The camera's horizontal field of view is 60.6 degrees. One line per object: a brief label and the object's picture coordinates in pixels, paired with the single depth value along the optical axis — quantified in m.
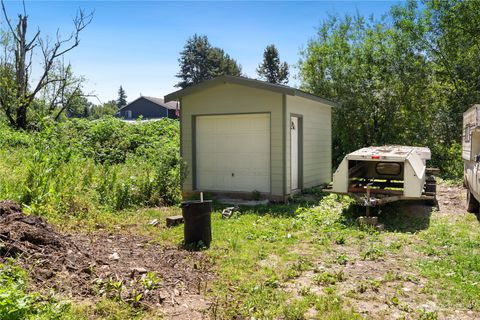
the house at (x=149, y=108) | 47.69
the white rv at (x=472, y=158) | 7.12
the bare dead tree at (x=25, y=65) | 20.00
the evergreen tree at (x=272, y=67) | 52.19
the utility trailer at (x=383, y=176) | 7.28
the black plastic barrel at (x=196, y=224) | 5.95
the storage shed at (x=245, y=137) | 9.44
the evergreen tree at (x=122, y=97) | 86.44
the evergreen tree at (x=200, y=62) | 53.59
